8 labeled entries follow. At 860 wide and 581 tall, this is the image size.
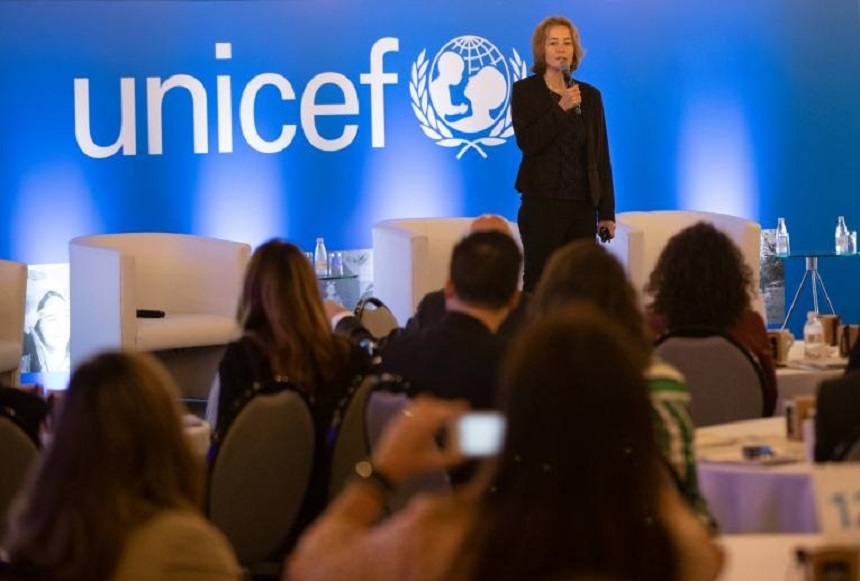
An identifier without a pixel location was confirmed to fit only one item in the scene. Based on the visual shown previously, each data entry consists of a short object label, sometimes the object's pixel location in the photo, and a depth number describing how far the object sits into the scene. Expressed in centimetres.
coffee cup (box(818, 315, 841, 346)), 955
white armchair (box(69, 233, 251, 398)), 1256
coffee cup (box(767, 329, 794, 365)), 903
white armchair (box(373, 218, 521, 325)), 1357
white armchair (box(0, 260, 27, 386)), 1236
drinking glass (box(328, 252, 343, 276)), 1490
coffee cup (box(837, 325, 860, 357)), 910
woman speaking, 1156
